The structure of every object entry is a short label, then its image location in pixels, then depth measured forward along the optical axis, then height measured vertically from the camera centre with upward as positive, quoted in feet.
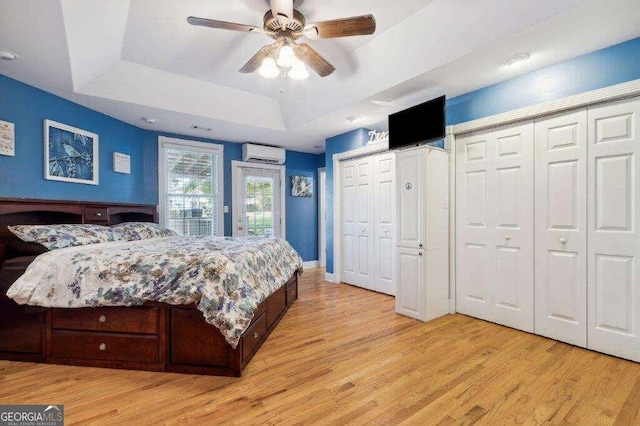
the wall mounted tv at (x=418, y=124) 9.89 +3.14
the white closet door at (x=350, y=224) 15.28 -0.71
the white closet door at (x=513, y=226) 9.07 -0.51
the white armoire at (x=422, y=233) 10.16 -0.81
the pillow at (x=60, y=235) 7.48 -0.61
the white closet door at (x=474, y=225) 10.05 -0.54
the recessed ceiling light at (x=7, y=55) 7.60 +4.21
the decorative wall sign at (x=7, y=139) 8.63 +2.24
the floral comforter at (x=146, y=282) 6.46 -1.64
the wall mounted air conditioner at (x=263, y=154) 16.93 +3.48
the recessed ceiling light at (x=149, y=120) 12.74 +4.11
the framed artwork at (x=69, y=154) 9.96 +2.17
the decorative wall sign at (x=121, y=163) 12.73 +2.21
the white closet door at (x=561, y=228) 8.02 -0.53
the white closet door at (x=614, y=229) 7.21 -0.51
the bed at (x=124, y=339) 6.83 -3.10
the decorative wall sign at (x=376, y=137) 13.50 +3.54
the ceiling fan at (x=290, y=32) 6.73 +4.42
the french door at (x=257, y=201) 17.13 +0.67
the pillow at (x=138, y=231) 9.93 -0.70
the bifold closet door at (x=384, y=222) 13.48 -0.55
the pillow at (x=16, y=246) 7.57 -0.87
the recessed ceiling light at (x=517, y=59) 7.90 +4.22
